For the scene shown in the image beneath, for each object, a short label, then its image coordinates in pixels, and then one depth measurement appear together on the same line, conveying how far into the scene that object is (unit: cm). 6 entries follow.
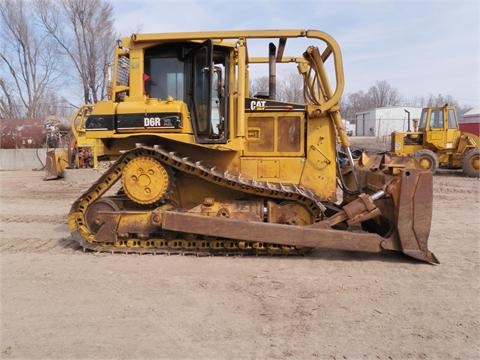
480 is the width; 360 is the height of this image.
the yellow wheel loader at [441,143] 1648
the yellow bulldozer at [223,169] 551
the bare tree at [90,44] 2978
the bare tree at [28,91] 3312
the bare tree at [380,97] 9525
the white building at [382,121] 5751
